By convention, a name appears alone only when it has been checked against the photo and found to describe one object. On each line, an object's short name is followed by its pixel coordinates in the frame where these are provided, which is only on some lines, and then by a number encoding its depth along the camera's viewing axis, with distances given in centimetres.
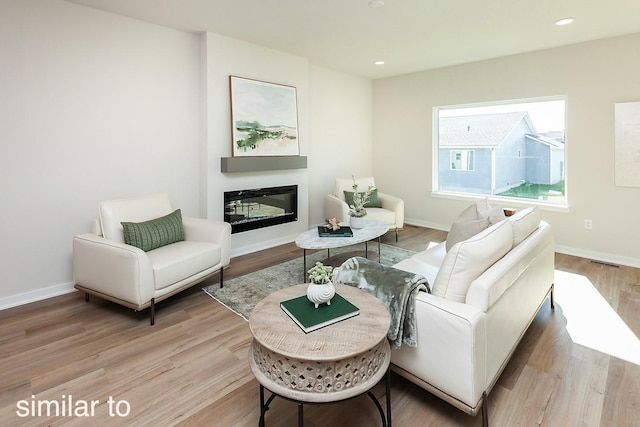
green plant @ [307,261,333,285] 164
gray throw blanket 169
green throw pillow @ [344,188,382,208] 515
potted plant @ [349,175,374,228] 390
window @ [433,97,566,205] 459
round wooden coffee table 134
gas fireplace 429
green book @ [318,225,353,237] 354
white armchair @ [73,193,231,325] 256
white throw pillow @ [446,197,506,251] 248
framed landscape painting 417
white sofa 154
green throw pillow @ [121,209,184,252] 291
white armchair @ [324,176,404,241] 478
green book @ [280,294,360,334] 150
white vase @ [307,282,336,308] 162
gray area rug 305
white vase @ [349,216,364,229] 390
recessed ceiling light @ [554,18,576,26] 343
